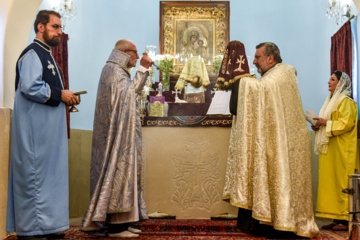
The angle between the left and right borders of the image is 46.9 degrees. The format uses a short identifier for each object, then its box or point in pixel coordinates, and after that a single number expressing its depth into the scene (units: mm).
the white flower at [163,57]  8203
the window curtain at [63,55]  6180
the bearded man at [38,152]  3791
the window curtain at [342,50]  6199
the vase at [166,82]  8316
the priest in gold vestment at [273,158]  4141
